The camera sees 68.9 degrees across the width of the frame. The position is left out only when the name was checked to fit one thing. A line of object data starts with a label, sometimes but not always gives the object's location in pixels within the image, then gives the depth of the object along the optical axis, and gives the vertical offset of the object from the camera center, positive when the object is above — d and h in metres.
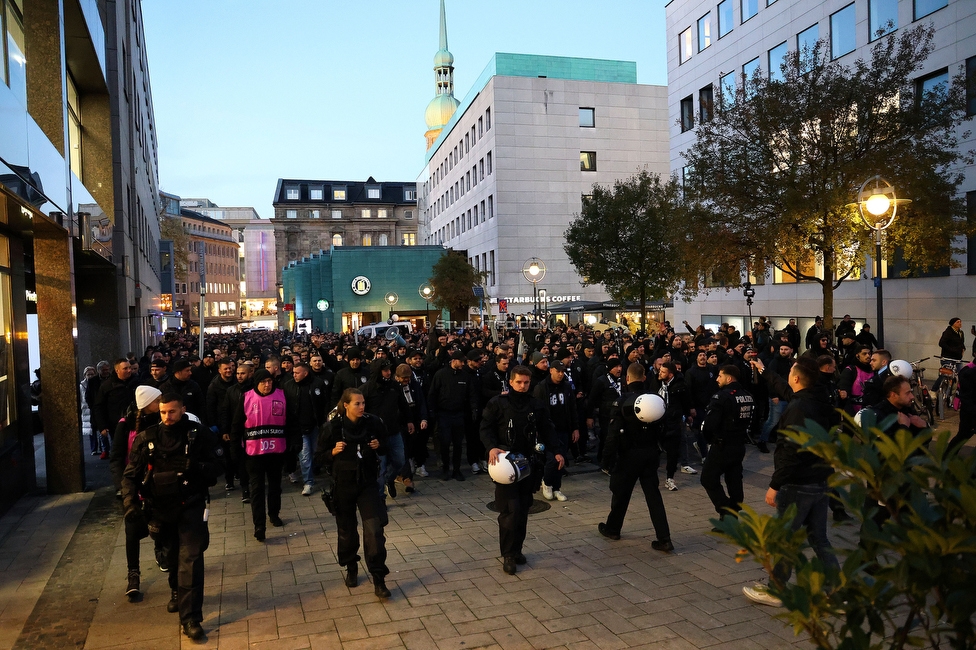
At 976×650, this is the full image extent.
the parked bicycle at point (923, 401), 12.20 -1.96
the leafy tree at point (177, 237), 68.42 +7.75
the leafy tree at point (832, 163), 17.19 +3.29
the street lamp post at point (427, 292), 45.55 +0.89
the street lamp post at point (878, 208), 12.03 +1.54
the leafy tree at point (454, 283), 48.91 +1.53
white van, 35.79 -1.20
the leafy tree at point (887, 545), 1.82 -0.69
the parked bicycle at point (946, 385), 13.41 -1.88
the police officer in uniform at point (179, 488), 5.18 -1.30
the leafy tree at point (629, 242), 31.11 +2.55
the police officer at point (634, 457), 6.64 -1.51
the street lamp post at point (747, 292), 24.31 +0.09
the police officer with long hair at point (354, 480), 5.77 -1.42
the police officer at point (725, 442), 6.84 -1.42
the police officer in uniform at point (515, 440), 6.22 -1.28
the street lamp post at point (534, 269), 24.11 +1.11
